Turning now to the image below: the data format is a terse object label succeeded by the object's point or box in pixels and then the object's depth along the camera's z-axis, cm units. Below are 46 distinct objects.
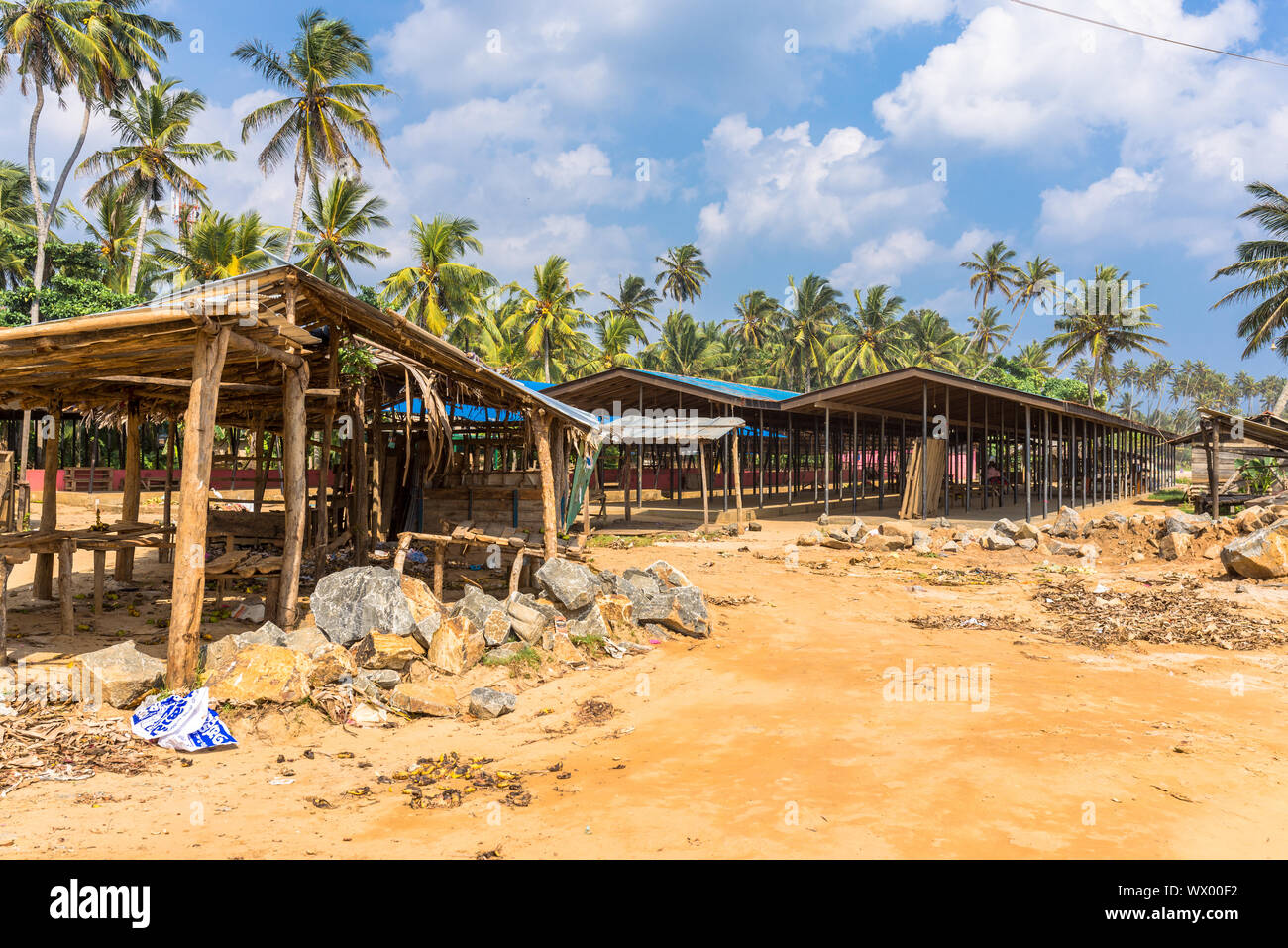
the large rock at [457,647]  717
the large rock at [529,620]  798
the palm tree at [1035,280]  5134
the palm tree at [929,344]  5395
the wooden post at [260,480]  1448
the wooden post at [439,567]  983
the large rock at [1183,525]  1455
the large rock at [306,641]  652
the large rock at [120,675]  578
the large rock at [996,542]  1549
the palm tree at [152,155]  3089
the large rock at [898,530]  1644
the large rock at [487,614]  777
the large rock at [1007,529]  1588
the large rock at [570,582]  872
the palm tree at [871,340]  5150
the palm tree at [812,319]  5334
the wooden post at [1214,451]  2012
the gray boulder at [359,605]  704
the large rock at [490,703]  626
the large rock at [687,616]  909
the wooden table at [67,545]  772
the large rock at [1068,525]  1634
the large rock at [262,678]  585
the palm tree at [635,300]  5209
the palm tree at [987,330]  5684
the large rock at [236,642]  618
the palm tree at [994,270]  5316
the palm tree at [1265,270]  3466
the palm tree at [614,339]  4478
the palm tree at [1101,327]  4419
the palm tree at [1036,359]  6539
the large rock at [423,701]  622
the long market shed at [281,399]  601
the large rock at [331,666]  629
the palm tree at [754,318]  5759
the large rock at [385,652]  675
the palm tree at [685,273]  5881
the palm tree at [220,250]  2859
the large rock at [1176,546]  1394
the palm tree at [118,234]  3462
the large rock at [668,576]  1028
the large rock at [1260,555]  1177
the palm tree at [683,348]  5269
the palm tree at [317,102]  2830
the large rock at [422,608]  730
